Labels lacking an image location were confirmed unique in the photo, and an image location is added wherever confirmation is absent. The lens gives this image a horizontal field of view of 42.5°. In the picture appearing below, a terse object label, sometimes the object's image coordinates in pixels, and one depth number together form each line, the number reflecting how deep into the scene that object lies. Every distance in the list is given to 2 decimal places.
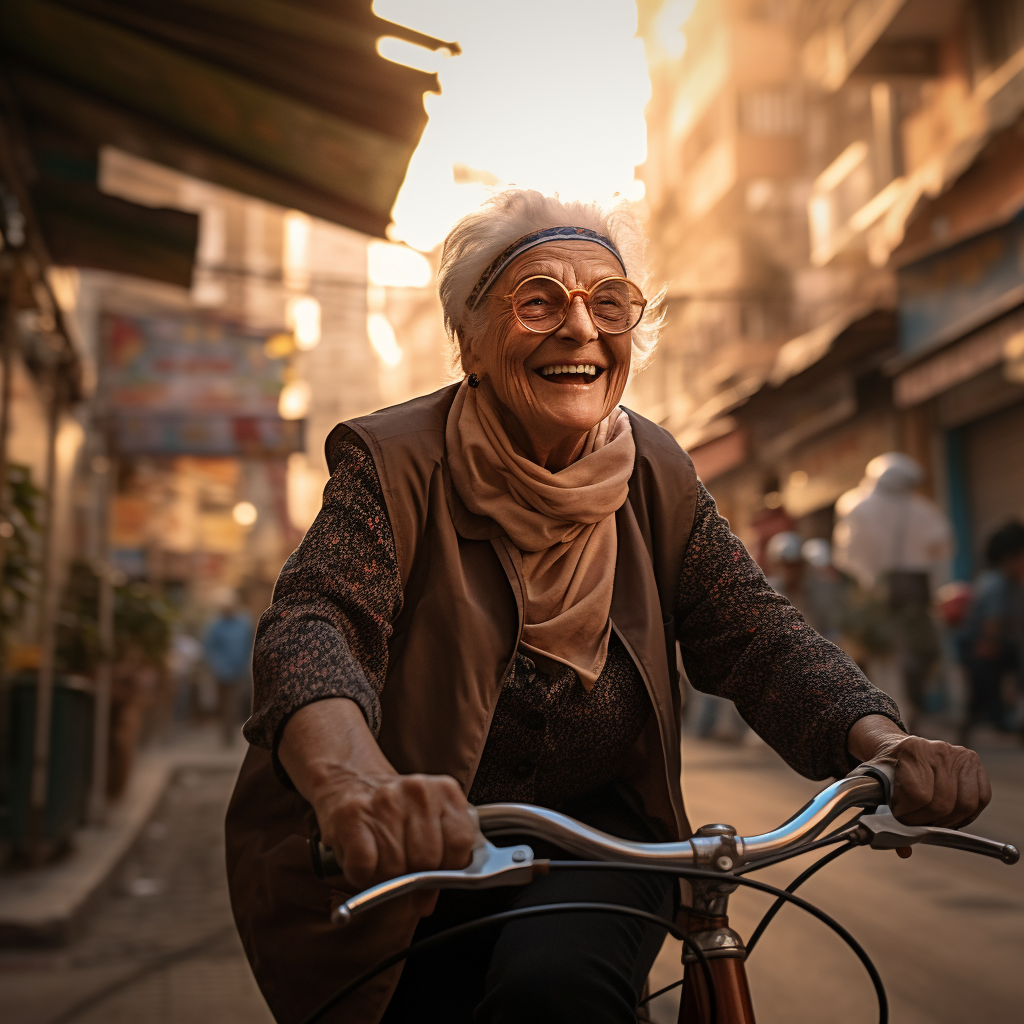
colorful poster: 10.54
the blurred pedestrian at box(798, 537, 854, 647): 11.51
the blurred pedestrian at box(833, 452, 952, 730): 10.66
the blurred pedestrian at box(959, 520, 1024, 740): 10.49
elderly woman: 1.83
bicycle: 1.50
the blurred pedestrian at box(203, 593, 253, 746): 17.66
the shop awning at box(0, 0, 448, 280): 4.76
